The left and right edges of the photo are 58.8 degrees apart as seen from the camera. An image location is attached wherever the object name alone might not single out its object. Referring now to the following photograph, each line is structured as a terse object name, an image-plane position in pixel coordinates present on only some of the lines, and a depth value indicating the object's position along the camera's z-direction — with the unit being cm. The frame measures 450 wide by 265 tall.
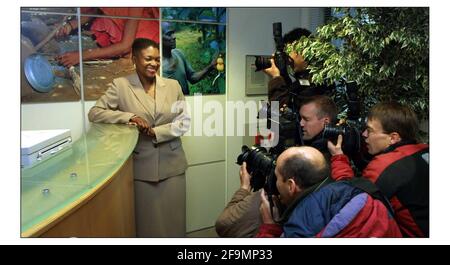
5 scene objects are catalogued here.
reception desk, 117
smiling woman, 177
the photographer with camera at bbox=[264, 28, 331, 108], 172
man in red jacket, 132
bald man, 116
